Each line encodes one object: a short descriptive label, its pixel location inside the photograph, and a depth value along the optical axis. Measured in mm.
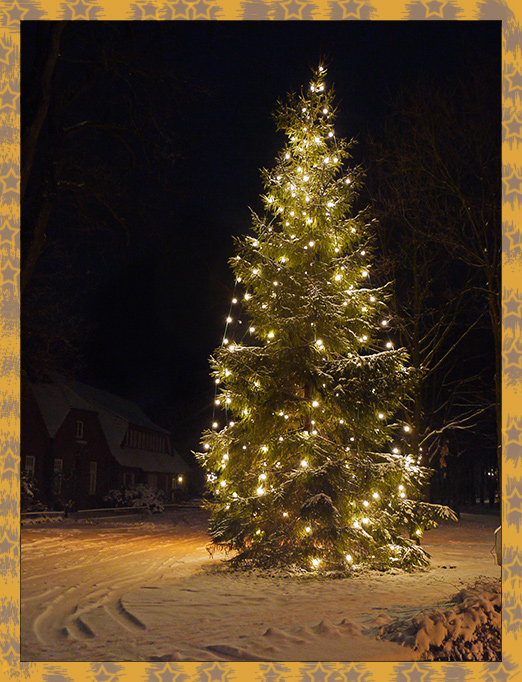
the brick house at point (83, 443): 31453
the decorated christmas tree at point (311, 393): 11586
